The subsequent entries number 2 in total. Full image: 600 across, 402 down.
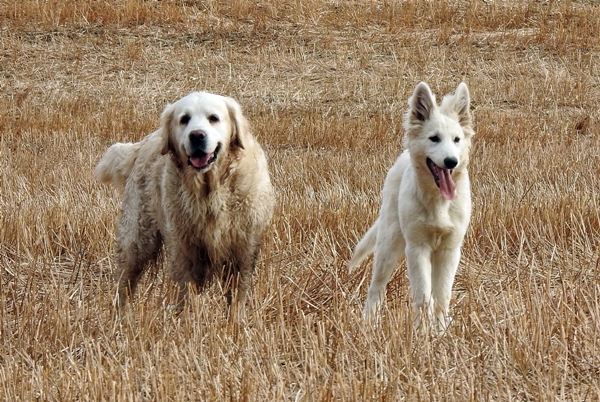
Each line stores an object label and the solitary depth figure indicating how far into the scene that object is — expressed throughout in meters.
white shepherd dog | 8.48
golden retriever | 8.98
